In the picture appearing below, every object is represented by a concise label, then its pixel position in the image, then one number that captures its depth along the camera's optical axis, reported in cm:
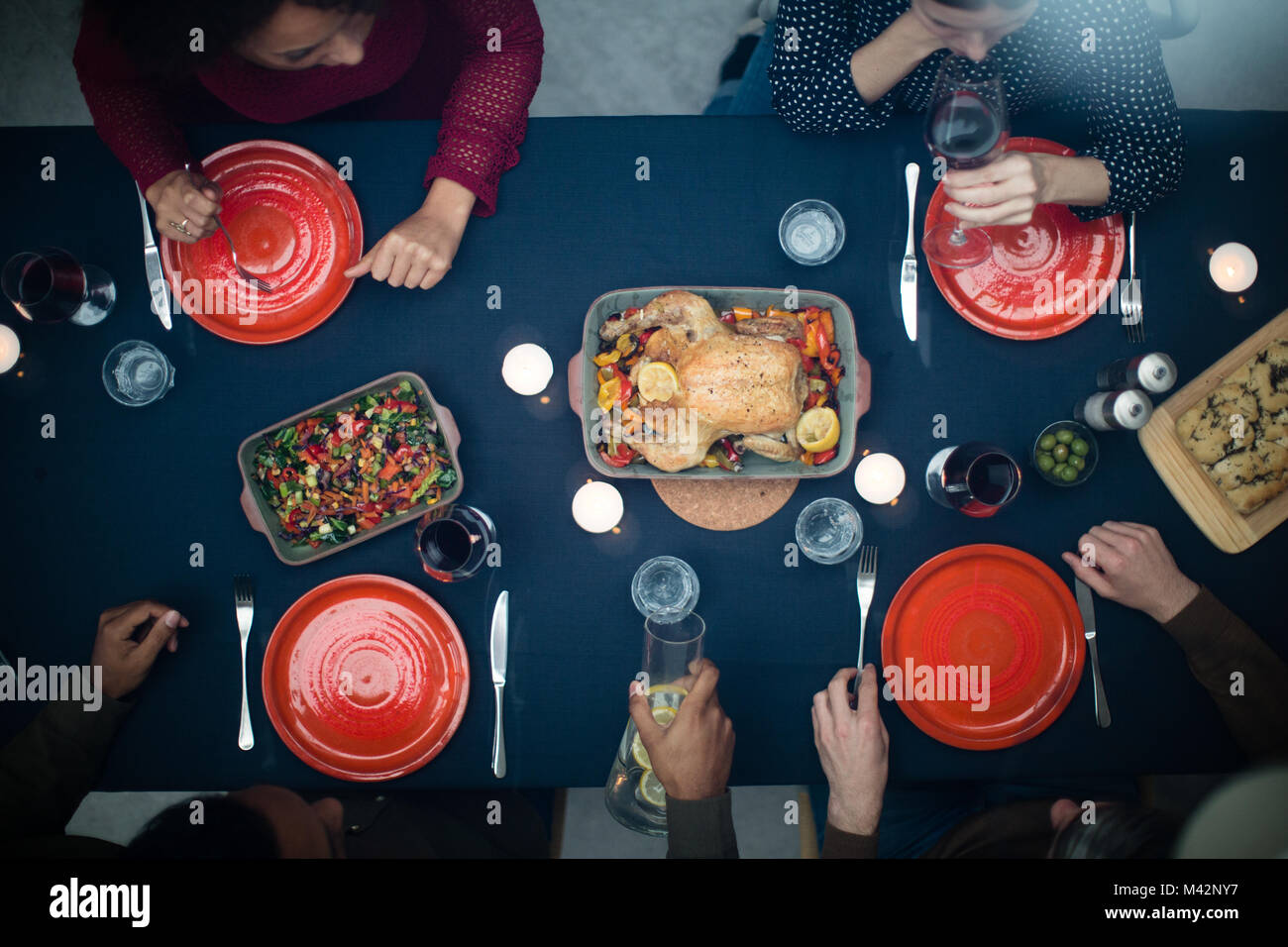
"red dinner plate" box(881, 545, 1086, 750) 179
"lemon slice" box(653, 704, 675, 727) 184
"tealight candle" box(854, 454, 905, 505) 178
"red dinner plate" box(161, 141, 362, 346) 184
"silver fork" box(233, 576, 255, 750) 178
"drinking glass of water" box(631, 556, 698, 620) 180
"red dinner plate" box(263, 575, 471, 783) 178
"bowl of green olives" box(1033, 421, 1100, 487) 175
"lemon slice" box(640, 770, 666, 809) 192
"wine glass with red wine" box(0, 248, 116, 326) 171
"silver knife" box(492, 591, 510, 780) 178
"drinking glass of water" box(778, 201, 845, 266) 183
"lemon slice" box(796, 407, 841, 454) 167
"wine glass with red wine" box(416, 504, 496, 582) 168
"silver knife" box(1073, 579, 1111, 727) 177
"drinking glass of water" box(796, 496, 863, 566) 180
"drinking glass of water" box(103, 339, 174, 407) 182
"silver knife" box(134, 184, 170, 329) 183
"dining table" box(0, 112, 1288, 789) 181
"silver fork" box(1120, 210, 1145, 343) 183
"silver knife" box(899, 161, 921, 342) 183
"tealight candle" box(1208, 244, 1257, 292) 182
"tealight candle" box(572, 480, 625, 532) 179
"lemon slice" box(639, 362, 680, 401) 165
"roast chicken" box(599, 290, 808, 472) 161
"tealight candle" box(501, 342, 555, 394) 179
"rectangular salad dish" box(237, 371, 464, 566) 171
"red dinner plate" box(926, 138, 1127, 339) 182
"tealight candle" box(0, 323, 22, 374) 183
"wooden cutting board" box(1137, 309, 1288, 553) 179
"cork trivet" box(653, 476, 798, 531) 181
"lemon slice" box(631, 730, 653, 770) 184
